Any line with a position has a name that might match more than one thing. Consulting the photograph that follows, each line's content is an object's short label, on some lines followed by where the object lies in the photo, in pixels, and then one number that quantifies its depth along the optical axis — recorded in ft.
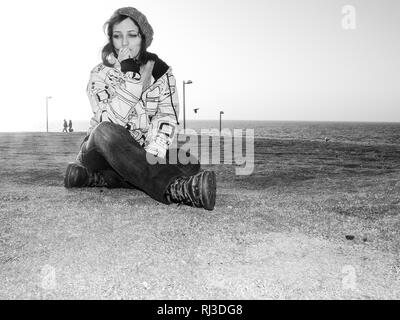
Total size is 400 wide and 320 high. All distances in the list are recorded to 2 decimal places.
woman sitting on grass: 9.63
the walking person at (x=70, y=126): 122.72
